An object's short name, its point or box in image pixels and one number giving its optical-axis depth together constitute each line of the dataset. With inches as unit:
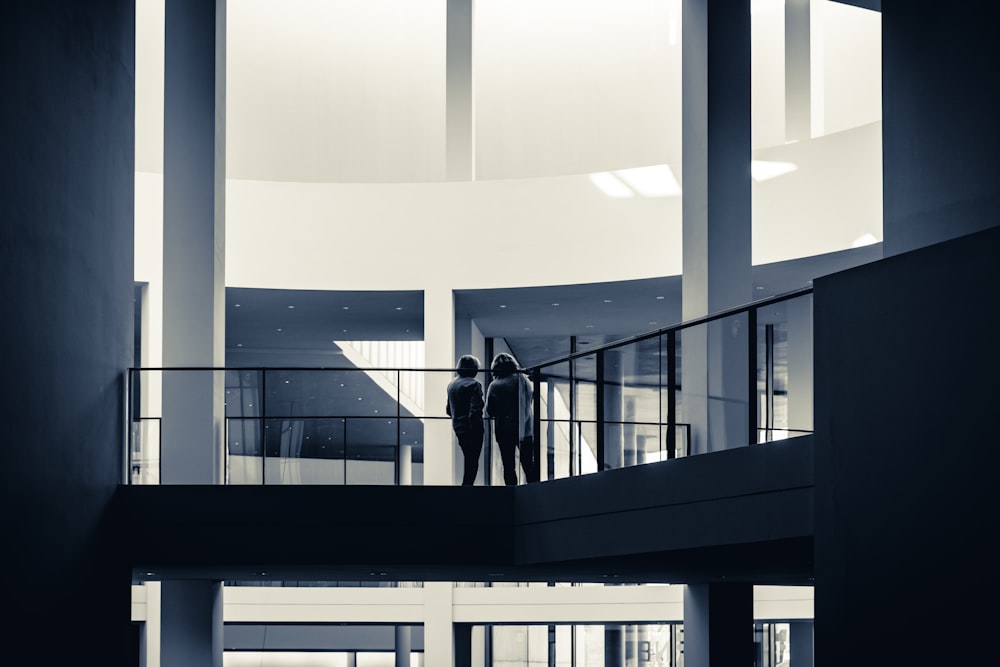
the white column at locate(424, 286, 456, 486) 868.0
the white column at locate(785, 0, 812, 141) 1020.5
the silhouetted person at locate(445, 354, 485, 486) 601.6
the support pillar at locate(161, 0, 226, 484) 693.9
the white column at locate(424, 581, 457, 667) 1042.7
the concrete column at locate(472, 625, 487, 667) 1212.2
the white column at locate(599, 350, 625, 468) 1268.3
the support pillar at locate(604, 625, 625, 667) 1311.5
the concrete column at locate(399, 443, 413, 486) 781.9
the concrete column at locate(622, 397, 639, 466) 649.6
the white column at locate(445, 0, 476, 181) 1024.2
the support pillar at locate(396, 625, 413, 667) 1294.3
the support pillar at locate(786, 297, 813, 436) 951.0
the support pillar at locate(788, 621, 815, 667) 1204.5
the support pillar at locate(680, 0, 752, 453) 700.0
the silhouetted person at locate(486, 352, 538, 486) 599.8
